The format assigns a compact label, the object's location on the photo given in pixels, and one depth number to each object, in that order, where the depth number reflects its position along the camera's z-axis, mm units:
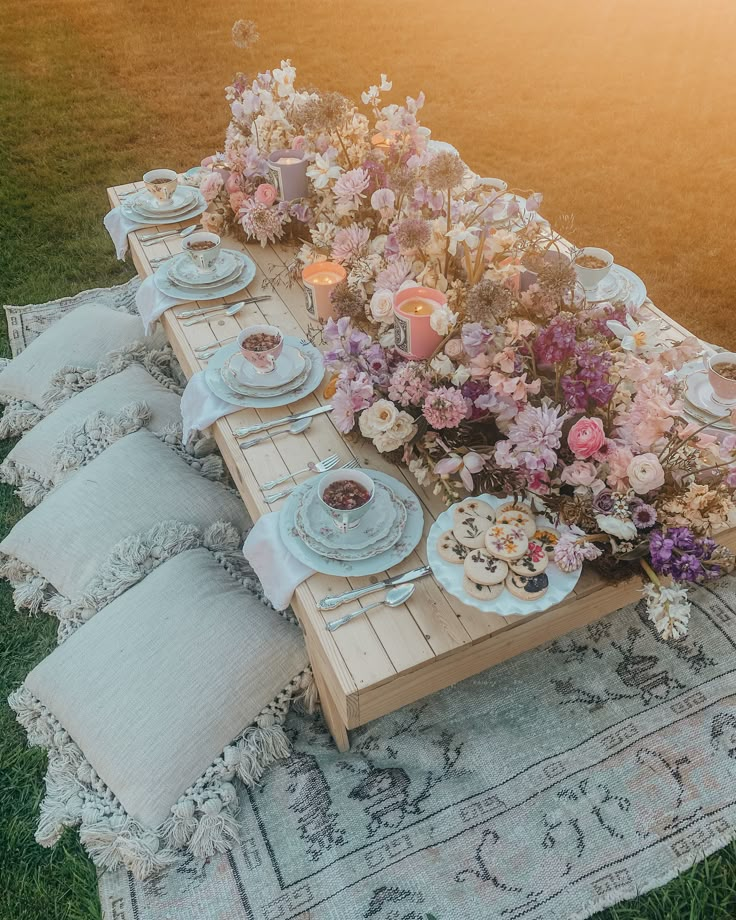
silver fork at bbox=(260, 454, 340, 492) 1600
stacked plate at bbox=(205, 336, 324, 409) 1788
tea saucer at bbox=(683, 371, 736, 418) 1637
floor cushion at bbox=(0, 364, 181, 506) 2246
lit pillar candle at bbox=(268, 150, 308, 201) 2221
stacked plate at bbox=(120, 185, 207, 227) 2551
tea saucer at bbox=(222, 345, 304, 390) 1802
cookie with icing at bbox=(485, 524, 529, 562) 1326
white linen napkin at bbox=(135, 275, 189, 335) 2165
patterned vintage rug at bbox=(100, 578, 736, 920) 1479
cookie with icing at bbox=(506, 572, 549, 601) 1291
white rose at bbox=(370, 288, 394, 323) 1550
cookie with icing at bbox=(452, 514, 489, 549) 1371
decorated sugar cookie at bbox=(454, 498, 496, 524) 1422
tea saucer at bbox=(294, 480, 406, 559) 1407
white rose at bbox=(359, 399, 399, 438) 1466
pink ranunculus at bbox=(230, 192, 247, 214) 2354
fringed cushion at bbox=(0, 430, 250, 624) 1869
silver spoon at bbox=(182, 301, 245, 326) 2096
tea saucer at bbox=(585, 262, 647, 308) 1949
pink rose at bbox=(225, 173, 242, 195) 2373
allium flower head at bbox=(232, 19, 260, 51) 2278
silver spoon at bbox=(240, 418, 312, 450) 1700
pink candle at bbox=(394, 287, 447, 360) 1500
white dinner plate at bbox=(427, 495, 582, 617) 1282
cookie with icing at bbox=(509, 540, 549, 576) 1314
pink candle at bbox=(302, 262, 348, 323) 1930
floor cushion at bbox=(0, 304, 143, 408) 2617
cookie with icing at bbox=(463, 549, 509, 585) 1304
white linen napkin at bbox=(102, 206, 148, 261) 2555
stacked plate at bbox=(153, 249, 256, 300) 2184
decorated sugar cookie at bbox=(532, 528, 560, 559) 1361
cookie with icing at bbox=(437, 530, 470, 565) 1358
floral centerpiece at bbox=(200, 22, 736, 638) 1284
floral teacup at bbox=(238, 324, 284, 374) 1767
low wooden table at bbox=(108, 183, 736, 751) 1281
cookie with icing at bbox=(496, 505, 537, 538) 1392
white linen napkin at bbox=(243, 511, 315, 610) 1408
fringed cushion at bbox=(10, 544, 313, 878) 1522
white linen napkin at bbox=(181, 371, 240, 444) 1787
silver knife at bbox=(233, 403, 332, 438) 1724
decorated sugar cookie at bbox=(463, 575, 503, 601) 1294
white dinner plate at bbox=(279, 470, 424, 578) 1387
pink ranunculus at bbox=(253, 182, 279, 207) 2275
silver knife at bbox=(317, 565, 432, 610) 1354
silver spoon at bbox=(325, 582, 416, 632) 1338
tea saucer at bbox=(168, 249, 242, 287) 2199
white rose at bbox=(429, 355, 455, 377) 1436
